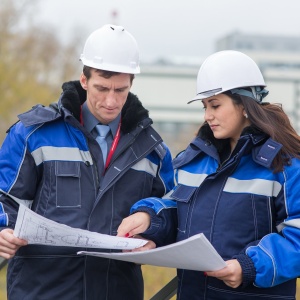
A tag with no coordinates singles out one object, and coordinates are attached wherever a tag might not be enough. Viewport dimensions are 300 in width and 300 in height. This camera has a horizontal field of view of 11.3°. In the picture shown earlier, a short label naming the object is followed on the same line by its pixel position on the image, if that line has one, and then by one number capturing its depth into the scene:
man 6.20
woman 5.46
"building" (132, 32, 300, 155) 95.20
